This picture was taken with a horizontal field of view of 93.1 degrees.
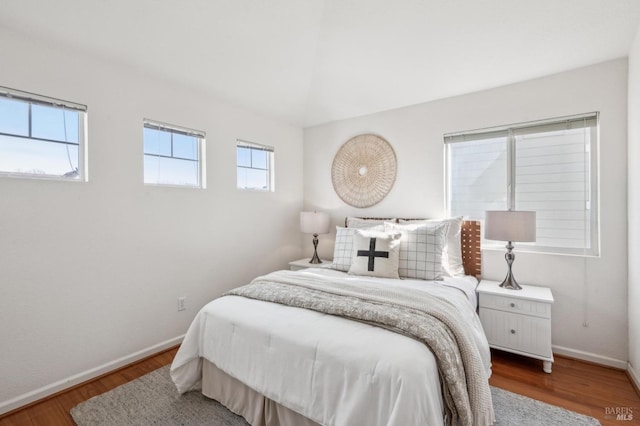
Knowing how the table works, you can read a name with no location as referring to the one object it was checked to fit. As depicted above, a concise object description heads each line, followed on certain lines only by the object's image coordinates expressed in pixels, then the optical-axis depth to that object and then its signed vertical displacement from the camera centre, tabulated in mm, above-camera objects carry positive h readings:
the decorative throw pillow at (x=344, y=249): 2777 -357
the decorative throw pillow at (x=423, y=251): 2443 -342
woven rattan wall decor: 3402 +476
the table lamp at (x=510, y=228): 2299 -146
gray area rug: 1741 -1211
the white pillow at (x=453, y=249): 2648 -346
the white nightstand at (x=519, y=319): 2221 -842
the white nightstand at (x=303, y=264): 3403 -611
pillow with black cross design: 2467 -369
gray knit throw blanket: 1326 -555
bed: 1237 -686
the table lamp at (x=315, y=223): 3555 -149
